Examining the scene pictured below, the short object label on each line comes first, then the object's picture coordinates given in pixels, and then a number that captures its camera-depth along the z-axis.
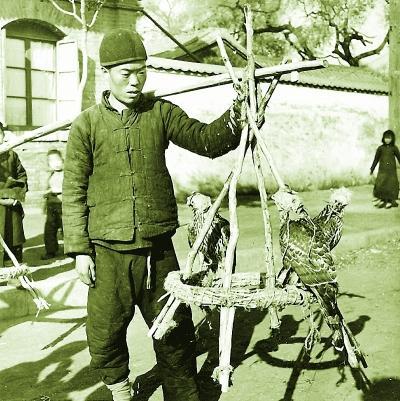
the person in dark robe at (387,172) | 11.04
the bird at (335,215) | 3.88
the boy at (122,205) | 3.05
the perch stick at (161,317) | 2.68
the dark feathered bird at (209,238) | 4.05
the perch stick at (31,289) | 4.33
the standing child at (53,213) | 7.03
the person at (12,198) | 6.01
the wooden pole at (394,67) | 10.88
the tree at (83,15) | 11.04
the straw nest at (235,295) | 2.57
